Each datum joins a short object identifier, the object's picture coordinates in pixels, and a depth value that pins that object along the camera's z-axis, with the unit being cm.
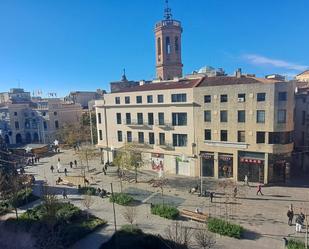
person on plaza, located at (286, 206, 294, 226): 2367
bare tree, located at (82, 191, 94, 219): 2675
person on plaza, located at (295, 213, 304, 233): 2228
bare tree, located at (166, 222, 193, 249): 1947
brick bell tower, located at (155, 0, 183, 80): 6756
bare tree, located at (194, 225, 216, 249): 1839
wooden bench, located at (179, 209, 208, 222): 2478
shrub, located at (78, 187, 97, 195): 3354
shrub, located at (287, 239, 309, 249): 1914
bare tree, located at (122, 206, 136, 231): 2317
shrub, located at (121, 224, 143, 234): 2273
